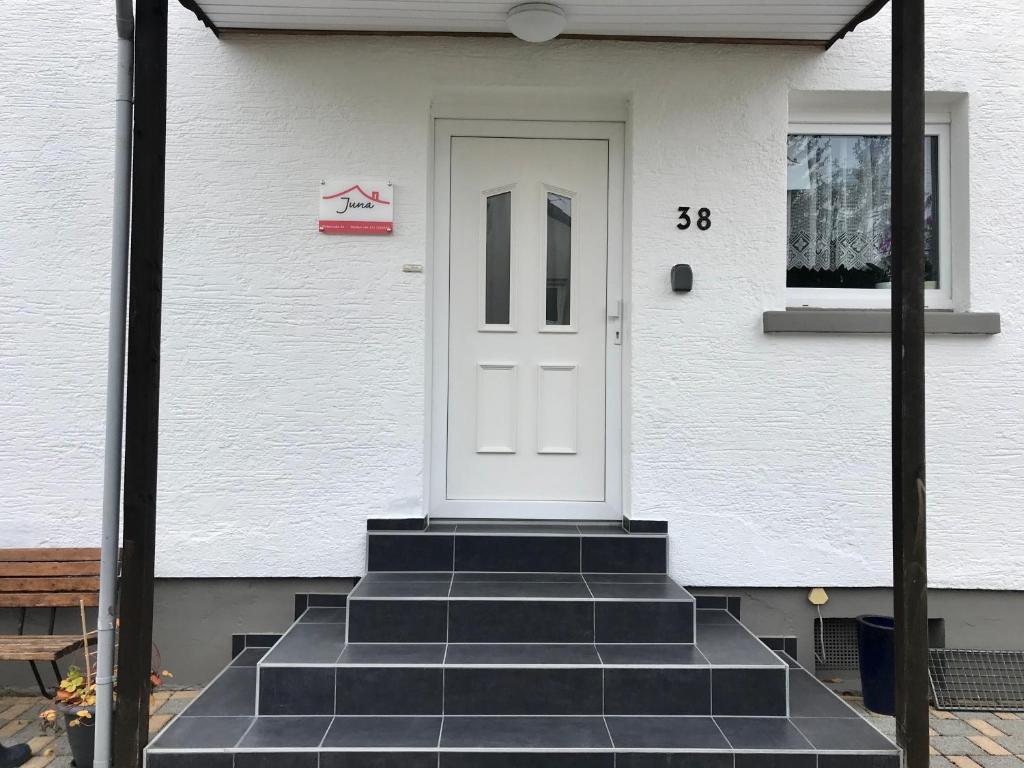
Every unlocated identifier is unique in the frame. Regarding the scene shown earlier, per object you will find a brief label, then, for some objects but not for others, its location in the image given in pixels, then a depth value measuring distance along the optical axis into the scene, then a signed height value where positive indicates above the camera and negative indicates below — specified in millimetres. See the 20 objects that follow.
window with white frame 4254 +1065
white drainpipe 2973 +146
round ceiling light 3588 +1779
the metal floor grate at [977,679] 3801 -1381
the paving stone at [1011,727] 3496 -1480
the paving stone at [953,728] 3467 -1474
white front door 4293 +346
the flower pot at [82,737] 3023 -1333
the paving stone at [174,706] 3586 -1453
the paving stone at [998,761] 3152 -1466
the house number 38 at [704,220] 4039 +945
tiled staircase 2793 -1152
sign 3965 +979
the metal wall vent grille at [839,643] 4035 -1256
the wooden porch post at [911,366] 2854 +137
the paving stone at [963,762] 3139 -1463
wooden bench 3785 -906
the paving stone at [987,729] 3459 -1478
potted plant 3025 -1253
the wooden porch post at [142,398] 2826 -6
